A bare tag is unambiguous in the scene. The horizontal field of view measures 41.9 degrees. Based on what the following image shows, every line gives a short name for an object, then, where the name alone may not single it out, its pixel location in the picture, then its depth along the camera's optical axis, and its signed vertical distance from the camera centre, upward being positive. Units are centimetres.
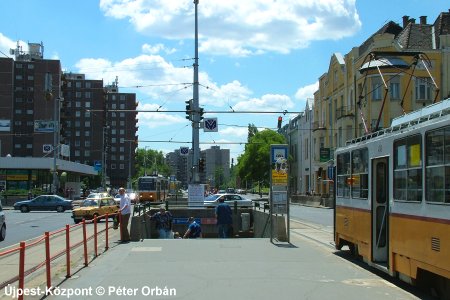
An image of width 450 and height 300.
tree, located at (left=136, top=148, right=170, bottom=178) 18608 +796
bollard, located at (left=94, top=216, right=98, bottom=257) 1437 -132
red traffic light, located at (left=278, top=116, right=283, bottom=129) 3781 +427
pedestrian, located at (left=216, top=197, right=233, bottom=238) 2448 -128
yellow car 3250 -128
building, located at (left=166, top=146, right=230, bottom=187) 17571 +253
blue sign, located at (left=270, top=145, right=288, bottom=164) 1872 +110
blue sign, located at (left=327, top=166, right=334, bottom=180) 1669 +44
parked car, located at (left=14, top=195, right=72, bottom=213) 4603 -150
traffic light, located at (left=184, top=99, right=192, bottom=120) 3192 +431
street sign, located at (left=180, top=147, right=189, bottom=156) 4700 +280
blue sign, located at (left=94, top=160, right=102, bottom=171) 8426 +277
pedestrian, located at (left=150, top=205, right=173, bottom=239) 2330 -153
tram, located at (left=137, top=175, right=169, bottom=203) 5747 -32
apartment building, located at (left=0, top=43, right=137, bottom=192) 11762 +1608
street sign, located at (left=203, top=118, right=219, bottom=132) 3403 +349
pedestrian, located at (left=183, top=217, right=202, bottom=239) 2216 -172
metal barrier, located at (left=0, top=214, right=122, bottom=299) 787 -129
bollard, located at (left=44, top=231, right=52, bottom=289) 954 -119
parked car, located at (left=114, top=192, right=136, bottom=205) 5644 -120
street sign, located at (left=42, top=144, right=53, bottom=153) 6988 +442
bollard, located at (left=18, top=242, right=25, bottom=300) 785 -109
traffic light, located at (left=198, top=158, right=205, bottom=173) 3425 +125
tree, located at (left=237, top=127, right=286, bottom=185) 9419 +479
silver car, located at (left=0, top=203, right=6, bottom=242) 2144 -155
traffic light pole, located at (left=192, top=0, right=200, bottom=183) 3212 +328
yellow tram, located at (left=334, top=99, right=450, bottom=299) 818 -16
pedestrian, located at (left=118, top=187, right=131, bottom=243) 1838 -94
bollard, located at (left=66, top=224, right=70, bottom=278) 1115 -129
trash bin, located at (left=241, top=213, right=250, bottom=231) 3384 -203
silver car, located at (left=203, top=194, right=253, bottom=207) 3732 -96
